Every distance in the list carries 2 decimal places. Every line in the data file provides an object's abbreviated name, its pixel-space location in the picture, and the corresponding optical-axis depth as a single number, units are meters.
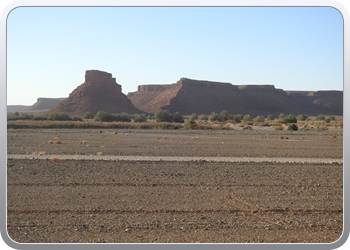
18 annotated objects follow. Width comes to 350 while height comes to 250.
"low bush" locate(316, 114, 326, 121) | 102.56
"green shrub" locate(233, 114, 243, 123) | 88.25
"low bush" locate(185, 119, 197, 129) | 59.88
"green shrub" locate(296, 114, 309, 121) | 104.72
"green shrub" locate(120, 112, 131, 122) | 85.69
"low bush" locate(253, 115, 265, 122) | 86.11
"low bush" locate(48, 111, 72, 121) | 82.78
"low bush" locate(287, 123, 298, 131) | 57.79
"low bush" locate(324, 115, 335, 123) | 83.46
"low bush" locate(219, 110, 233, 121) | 93.12
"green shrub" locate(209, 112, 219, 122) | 93.00
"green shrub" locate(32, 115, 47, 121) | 84.06
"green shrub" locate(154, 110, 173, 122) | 79.94
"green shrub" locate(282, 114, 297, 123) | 82.44
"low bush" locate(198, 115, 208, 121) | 104.44
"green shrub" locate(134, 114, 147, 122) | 84.75
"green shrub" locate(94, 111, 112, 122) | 81.44
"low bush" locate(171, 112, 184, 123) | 79.74
